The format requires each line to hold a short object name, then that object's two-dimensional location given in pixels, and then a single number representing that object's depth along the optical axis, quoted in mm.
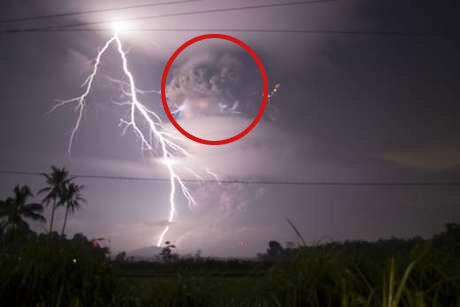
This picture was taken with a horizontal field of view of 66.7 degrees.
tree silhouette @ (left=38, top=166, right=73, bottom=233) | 41250
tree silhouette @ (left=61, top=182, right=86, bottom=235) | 42000
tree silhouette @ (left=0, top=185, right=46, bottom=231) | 41812
